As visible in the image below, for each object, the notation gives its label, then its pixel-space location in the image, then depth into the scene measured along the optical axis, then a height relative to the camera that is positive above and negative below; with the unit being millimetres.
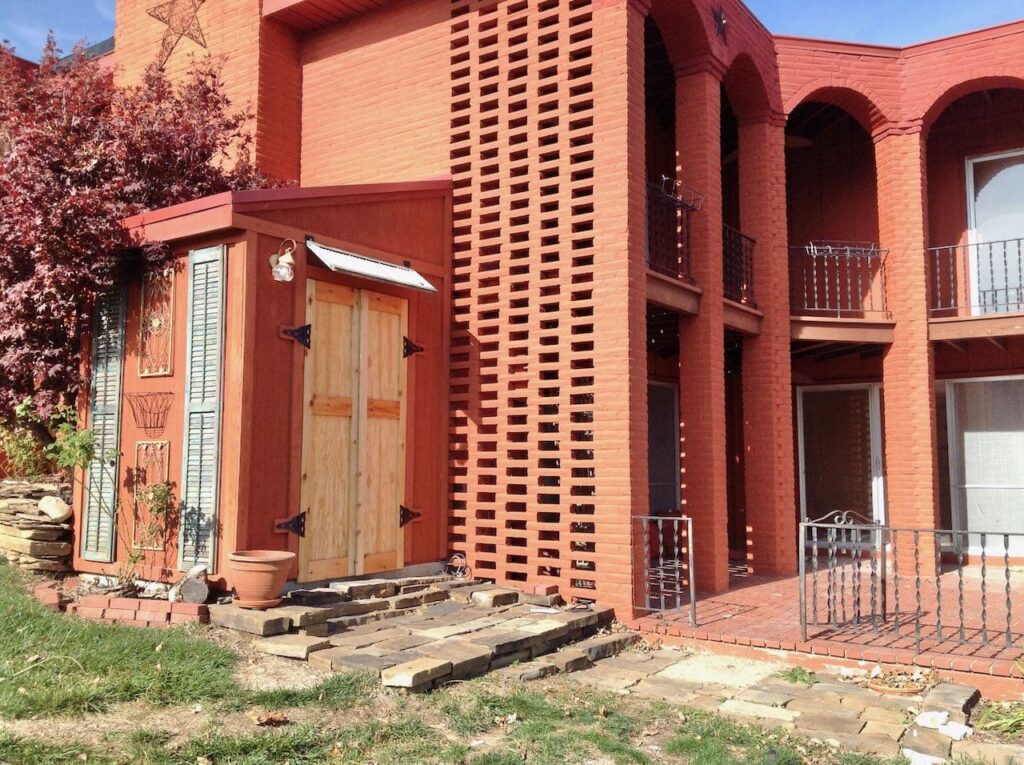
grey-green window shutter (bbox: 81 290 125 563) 7316 +251
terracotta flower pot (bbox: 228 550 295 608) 5992 -899
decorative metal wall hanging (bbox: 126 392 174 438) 7020 +370
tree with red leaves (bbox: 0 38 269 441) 7258 +2640
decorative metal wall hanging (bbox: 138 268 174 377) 7059 +1100
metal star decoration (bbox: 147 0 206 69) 11016 +5786
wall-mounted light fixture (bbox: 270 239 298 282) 6582 +1505
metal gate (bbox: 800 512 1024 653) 6375 -1445
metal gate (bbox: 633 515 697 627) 7082 -1280
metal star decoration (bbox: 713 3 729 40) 9070 +4738
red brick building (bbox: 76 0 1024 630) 7234 +1951
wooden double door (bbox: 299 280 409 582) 7074 +179
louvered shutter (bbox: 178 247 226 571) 6570 +359
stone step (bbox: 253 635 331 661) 5422 -1275
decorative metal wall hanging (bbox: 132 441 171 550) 6883 -231
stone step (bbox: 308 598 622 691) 5211 -1336
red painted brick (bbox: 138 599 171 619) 6059 -1128
